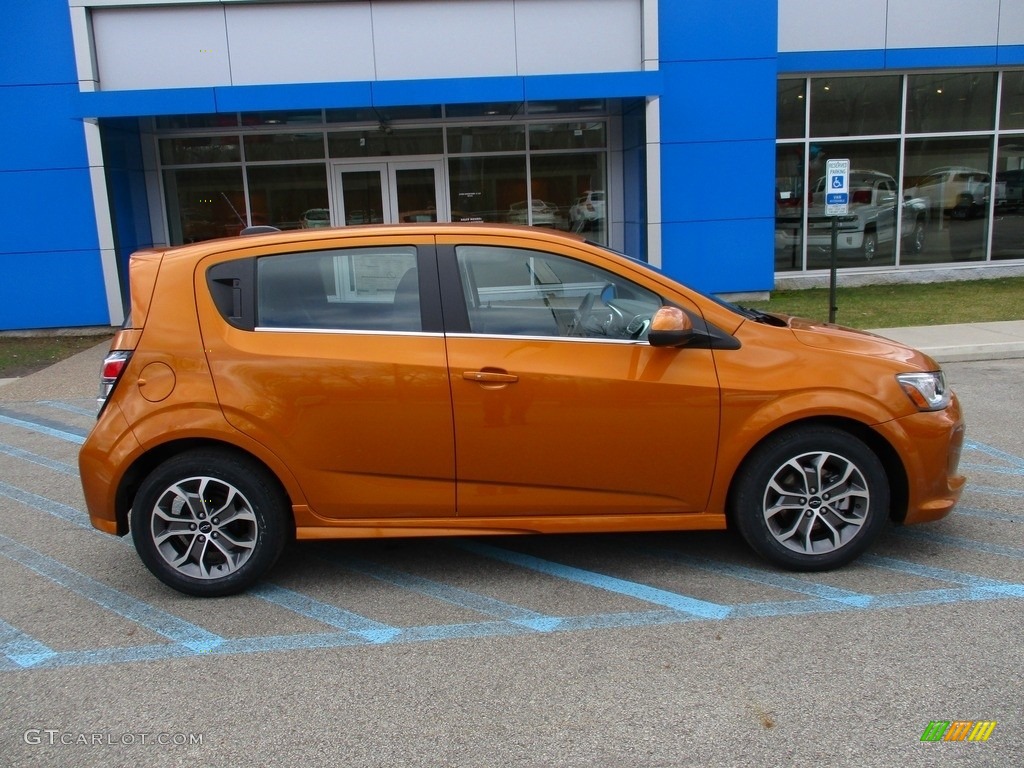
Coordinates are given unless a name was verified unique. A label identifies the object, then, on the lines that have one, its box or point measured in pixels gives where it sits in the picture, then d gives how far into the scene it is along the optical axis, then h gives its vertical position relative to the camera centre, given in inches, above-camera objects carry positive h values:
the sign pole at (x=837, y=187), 385.4 +14.7
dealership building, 478.6 +67.9
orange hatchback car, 158.4 -33.6
